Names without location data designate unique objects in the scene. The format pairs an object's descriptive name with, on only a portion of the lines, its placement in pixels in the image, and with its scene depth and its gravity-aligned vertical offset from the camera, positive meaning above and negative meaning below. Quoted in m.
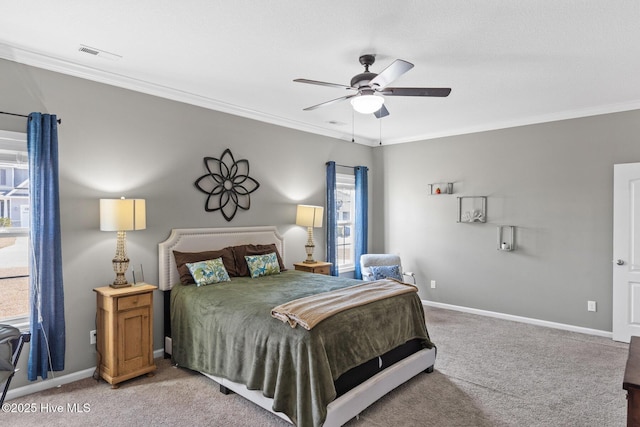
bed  2.47 -1.04
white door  4.31 -0.52
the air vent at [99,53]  3.01 +1.25
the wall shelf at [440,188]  5.87 +0.28
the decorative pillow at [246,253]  4.29 -0.54
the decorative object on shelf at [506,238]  5.27 -0.44
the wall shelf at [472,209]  5.52 -0.05
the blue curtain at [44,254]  3.05 -0.37
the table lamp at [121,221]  3.26 -0.12
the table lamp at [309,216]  5.16 -0.13
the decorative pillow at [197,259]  3.81 -0.55
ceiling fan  2.82 +0.90
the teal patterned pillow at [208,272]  3.74 -0.65
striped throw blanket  2.59 -0.74
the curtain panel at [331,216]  5.89 -0.15
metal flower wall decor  4.41 +0.27
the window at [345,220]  6.36 -0.23
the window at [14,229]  3.09 -0.17
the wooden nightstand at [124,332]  3.18 -1.07
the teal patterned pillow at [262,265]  4.27 -0.66
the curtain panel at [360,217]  6.41 -0.18
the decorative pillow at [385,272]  5.63 -0.97
